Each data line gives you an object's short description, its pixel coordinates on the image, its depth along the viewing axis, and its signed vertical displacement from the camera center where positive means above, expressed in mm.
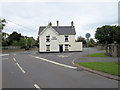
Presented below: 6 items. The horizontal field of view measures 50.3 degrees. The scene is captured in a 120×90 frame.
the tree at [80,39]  67588 +2610
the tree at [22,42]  57194 +985
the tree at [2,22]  21847 +3758
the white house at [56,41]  36469 +858
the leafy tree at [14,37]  64812 +3725
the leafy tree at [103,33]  43656 +3774
